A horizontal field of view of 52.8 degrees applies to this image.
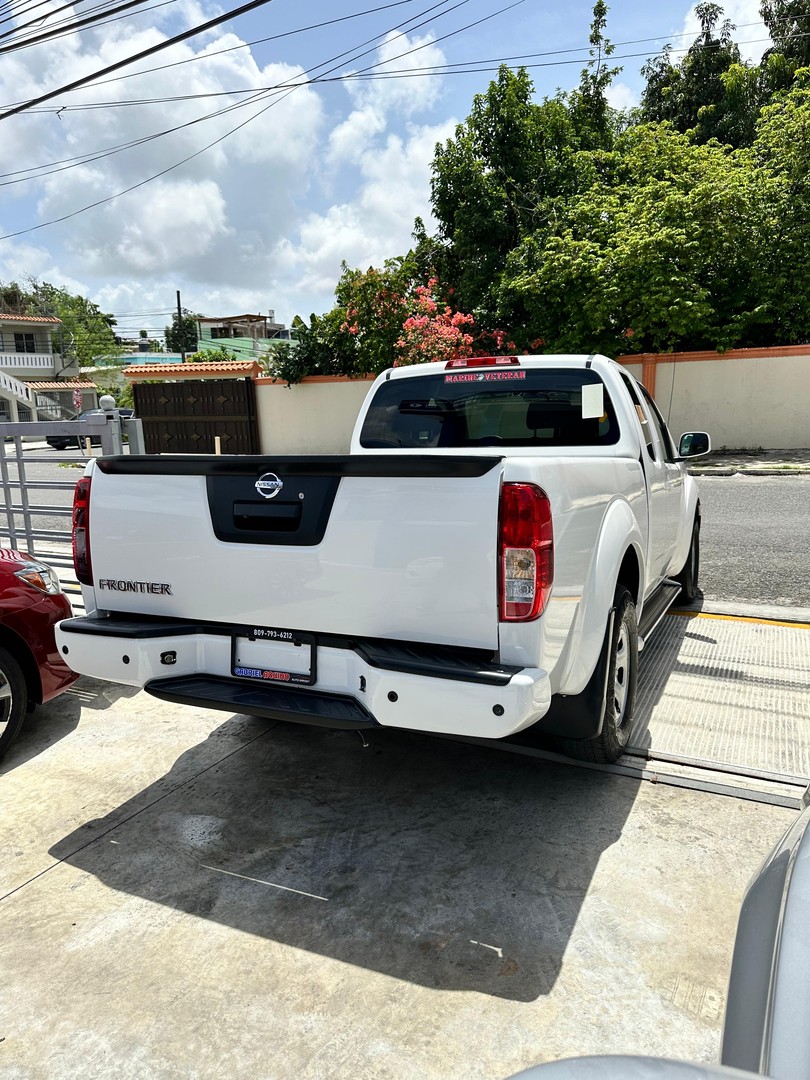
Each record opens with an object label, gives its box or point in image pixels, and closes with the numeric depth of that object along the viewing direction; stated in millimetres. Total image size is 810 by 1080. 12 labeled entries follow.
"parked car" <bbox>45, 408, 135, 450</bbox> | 33406
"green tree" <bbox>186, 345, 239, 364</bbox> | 45988
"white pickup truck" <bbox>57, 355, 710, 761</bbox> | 2840
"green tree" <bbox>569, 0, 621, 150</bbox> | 23312
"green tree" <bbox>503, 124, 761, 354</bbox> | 17969
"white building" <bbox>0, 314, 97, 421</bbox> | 51375
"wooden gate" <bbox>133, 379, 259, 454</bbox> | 23766
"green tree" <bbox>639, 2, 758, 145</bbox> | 26234
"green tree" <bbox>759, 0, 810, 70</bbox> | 26172
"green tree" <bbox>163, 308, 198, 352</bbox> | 81000
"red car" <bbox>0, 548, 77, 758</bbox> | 4164
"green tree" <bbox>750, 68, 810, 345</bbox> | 18203
